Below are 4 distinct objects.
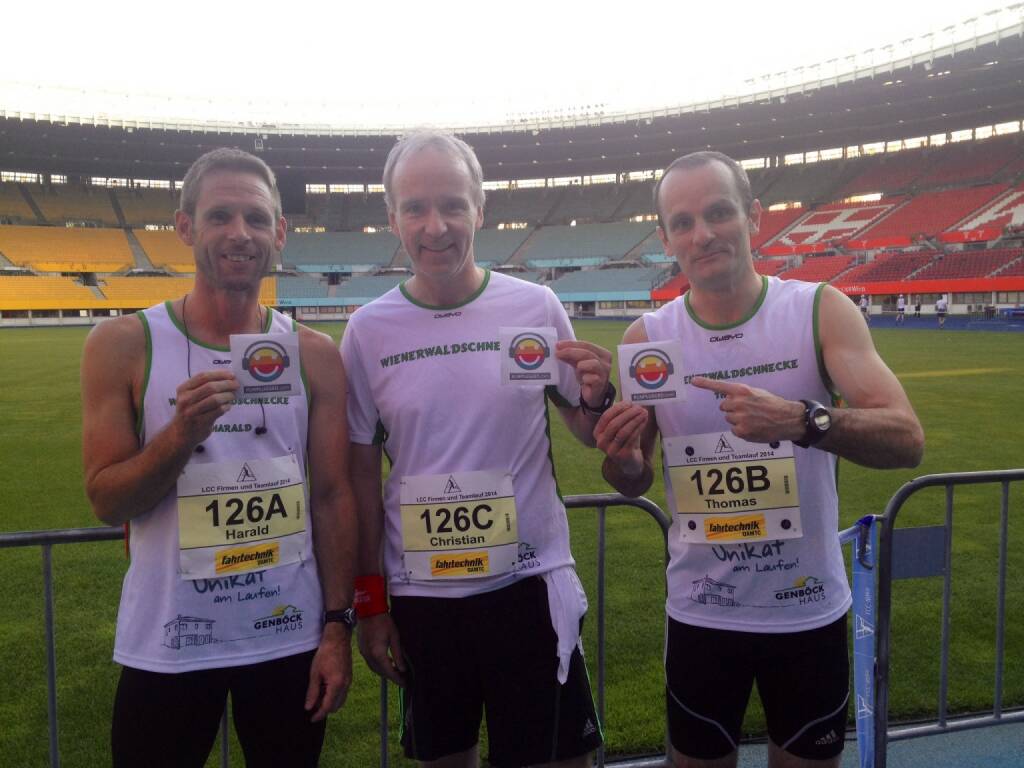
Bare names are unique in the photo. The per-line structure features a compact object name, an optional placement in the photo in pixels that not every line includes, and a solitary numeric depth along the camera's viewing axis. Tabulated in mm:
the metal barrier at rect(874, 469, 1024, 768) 2879
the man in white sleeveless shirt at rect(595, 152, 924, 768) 2229
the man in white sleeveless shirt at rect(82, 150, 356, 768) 2006
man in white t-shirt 2180
